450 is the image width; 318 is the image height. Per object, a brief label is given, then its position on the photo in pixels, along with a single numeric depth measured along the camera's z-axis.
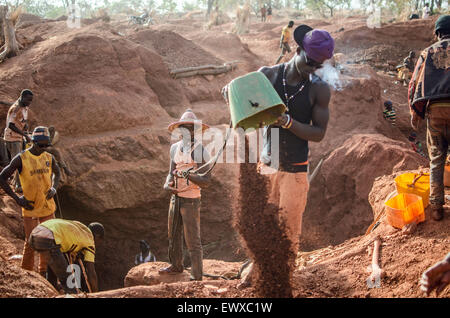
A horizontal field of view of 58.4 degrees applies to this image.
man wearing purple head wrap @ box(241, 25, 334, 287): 2.93
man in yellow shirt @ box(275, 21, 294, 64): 13.80
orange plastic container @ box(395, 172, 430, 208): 3.93
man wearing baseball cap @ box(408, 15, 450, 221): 3.36
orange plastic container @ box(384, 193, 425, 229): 3.70
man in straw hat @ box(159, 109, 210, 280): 4.47
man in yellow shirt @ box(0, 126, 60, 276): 4.49
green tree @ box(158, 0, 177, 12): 39.26
